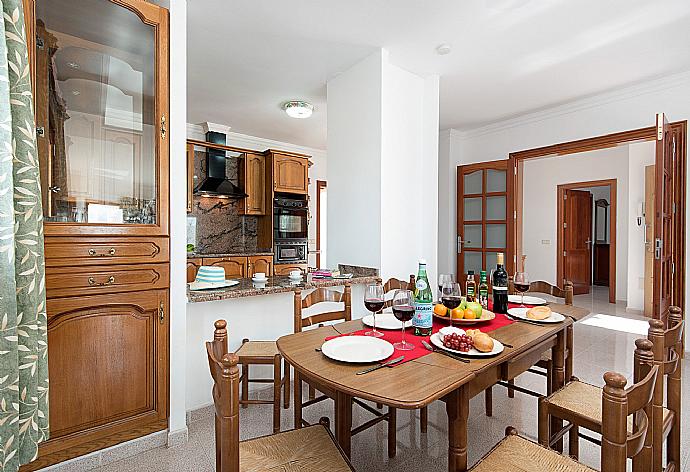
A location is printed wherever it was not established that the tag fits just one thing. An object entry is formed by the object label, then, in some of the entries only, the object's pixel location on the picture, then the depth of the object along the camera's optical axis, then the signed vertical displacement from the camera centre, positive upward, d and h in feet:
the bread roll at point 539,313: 6.13 -1.29
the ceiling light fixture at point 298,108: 14.33 +4.56
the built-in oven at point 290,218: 18.49 +0.67
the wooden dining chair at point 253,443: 3.29 -2.40
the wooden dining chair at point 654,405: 4.47 -2.40
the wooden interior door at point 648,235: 18.22 -0.15
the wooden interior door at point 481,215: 17.38 +0.77
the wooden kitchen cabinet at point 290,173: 18.48 +2.87
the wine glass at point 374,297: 5.11 -0.87
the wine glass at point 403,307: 4.83 -0.94
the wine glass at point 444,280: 5.85 -0.72
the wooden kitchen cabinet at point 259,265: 17.03 -1.46
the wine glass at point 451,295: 5.63 -0.92
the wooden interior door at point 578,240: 24.22 -0.50
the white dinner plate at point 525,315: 6.12 -1.38
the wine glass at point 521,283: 6.94 -0.91
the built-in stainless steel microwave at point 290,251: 18.44 -0.94
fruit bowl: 5.96 -1.36
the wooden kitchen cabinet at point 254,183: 18.62 +2.37
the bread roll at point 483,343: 4.61 -1.32
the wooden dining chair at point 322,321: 6.22 -1.61
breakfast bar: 8.05 -1.86
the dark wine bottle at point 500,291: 6.80 -1.04
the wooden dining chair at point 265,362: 7.11 -2.45
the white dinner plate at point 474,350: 4.58 -1.43
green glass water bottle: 5.48 -1.15
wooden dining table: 3.70 -1.49
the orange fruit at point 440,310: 6.23 -1.26
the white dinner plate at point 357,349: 4.47 -1.43
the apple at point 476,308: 6.09 -1.21
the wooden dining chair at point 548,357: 7.55 -2.50
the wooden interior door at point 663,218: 10.74 +0.40
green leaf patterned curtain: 4.08 -0.39
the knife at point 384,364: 4.12 -1.48
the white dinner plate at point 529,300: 7.53 -1.36
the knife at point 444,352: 4.48 -1.47
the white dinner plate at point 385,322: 5.89 -1.42
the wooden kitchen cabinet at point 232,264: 15.80 -1.34
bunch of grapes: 4.69 -1.35
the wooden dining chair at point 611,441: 3.16 -1.84
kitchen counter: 15.56 -0.95
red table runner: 4.74 -1.46
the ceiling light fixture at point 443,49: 10.27 +4.92
